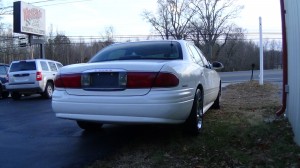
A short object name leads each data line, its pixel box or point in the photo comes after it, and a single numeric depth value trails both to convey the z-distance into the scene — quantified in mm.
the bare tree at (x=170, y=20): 56128
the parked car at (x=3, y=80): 12159
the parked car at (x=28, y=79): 11081
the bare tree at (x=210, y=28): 53724
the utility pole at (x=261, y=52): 13596
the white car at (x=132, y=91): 3558
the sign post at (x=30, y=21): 22680
